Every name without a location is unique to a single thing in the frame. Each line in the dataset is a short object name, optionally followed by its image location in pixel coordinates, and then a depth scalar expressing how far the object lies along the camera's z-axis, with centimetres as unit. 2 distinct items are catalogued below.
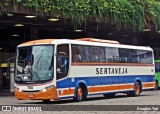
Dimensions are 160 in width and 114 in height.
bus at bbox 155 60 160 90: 3903
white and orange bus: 2098
